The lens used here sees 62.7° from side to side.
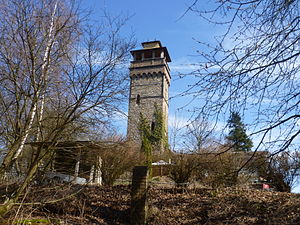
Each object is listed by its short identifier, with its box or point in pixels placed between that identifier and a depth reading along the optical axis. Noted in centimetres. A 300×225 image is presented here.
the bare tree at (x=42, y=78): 466
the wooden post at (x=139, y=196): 536
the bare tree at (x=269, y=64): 298
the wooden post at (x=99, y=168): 880
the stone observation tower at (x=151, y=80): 2744
